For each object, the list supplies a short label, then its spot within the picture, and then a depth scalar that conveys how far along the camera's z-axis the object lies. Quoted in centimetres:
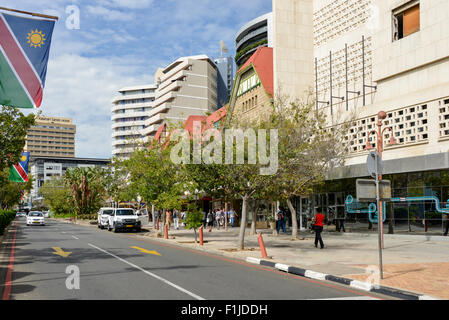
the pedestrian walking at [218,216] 3741
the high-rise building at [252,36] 8492
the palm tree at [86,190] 6419
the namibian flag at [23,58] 1161
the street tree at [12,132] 1753
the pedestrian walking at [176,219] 3912
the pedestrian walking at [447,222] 2209
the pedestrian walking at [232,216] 3925
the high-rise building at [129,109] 12344
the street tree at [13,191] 4638
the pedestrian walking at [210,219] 3421
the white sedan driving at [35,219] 4606
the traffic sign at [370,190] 1072
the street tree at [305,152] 1862
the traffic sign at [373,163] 1095
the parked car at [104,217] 4013
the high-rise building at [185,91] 9744
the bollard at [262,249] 1573
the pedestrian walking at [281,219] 2883
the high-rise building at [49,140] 18825
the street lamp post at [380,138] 1972
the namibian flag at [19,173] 2842
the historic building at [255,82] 3972
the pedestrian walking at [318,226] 1894
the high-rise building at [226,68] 12762
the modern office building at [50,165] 17012
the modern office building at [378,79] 2356
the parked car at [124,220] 3469
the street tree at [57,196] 8212
